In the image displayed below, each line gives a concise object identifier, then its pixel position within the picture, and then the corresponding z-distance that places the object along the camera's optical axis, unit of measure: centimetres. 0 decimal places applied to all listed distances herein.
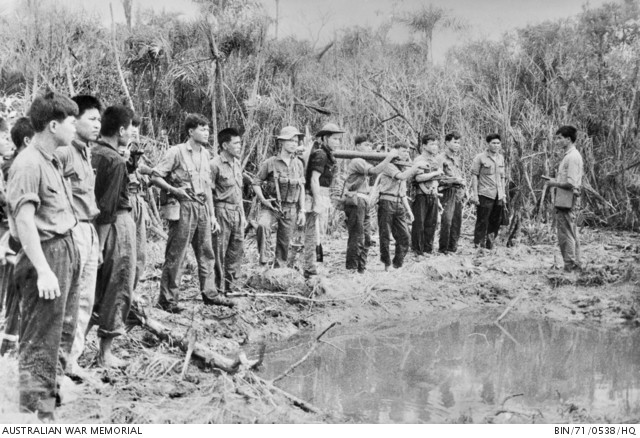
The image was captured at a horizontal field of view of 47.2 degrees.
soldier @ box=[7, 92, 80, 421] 371
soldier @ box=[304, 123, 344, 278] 837
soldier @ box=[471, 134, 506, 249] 1091
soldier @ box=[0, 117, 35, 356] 400
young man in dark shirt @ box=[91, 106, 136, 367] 494
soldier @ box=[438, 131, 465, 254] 1066
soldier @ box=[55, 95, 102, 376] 450
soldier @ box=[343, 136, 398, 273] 879
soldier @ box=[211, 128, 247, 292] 726
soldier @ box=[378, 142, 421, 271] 916
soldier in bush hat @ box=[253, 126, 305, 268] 820
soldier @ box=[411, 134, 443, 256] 1016
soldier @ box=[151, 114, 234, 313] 646
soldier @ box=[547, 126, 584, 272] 888
